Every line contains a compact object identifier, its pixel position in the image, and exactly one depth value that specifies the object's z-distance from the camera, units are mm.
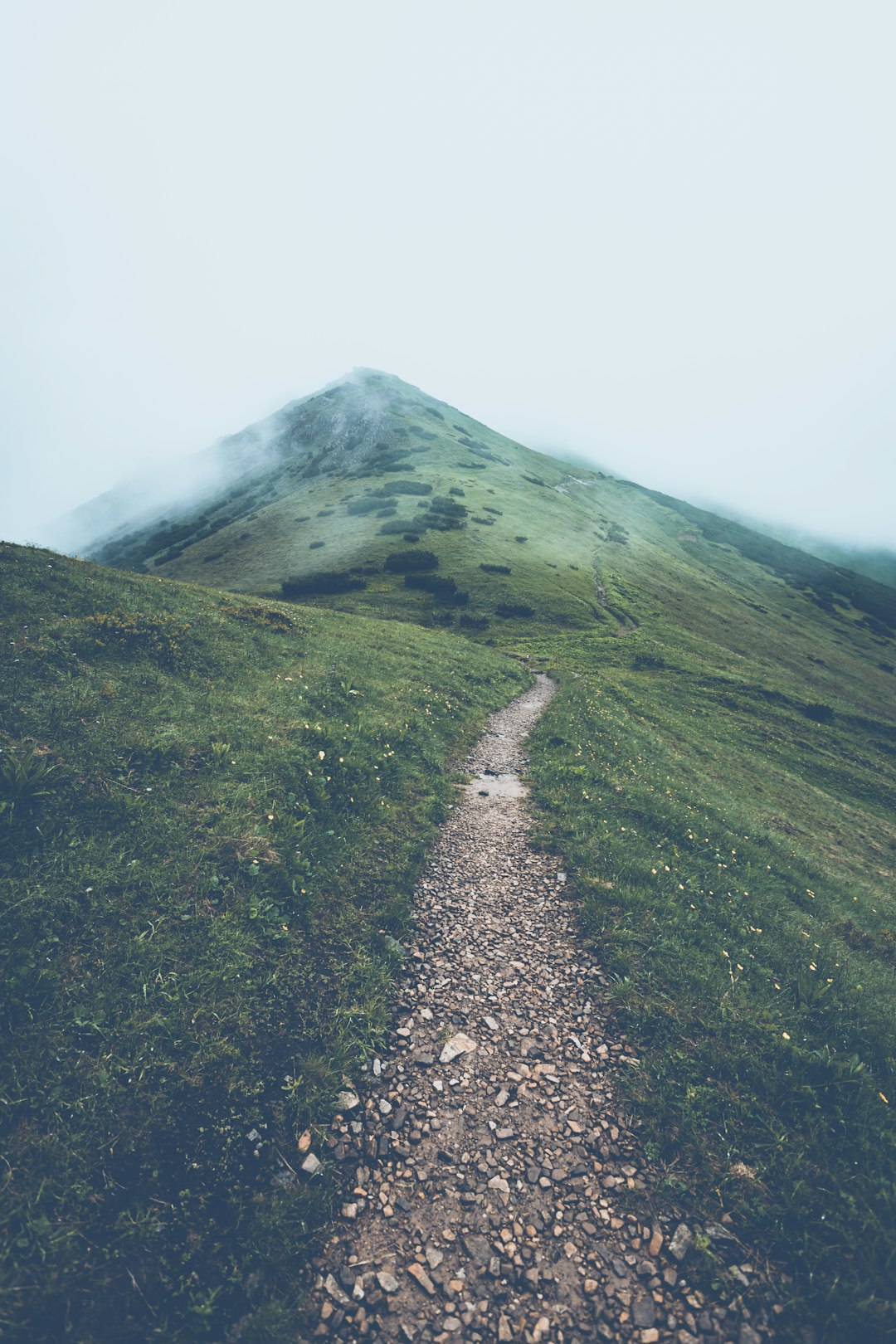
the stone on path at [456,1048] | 7066
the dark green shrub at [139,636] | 13734
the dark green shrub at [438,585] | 55875
